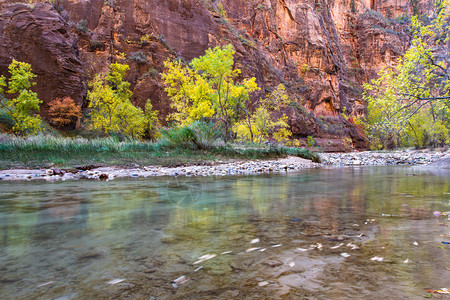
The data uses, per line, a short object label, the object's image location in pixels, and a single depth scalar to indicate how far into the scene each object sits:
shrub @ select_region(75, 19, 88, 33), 37.41
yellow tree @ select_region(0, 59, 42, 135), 22.11
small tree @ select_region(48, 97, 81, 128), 28.03
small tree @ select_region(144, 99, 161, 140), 34.53
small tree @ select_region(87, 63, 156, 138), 28.23
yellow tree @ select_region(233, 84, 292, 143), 35.09
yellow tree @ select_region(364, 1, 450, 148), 10.55
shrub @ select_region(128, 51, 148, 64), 39.03
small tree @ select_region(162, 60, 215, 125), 23.95
